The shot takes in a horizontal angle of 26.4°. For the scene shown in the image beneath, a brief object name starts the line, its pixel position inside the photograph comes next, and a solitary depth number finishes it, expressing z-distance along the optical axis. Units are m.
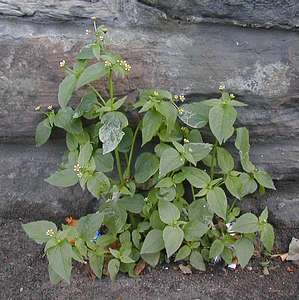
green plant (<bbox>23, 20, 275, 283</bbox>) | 1.53
